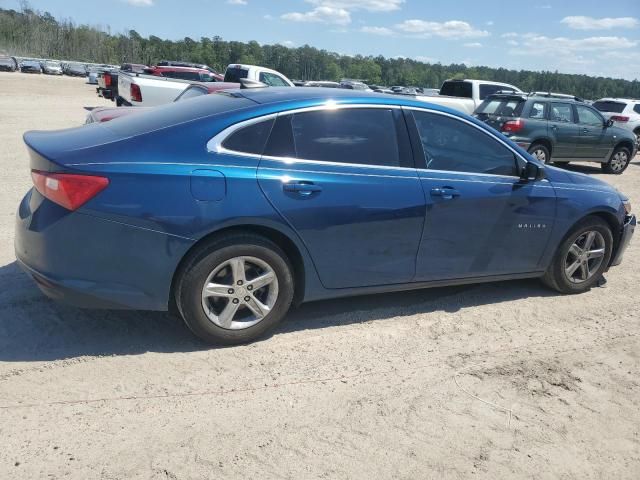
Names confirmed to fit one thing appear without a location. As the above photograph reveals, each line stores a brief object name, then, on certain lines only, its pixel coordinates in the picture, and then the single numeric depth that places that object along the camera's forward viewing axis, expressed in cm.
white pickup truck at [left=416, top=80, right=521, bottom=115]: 1603
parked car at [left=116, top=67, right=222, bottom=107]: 1293
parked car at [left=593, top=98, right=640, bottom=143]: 1912
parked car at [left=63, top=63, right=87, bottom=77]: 7044
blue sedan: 330
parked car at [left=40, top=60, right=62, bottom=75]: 6812
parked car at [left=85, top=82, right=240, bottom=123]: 784
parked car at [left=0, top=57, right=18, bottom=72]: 6275
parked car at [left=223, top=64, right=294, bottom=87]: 1609
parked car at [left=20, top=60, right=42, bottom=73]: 6575
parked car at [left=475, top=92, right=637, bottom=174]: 1223
